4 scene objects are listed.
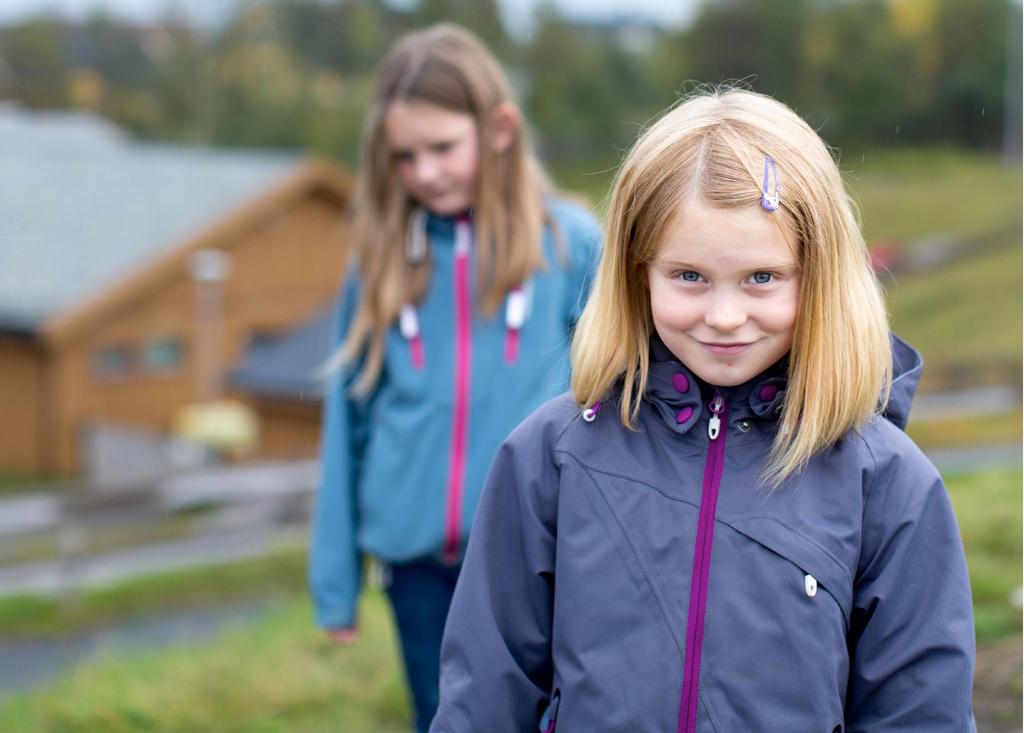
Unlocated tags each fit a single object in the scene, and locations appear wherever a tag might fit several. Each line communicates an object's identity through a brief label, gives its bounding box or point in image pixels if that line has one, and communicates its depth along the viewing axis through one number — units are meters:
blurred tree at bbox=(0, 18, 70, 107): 50.72
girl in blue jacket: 2.79
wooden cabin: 26.39
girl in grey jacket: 1.73
